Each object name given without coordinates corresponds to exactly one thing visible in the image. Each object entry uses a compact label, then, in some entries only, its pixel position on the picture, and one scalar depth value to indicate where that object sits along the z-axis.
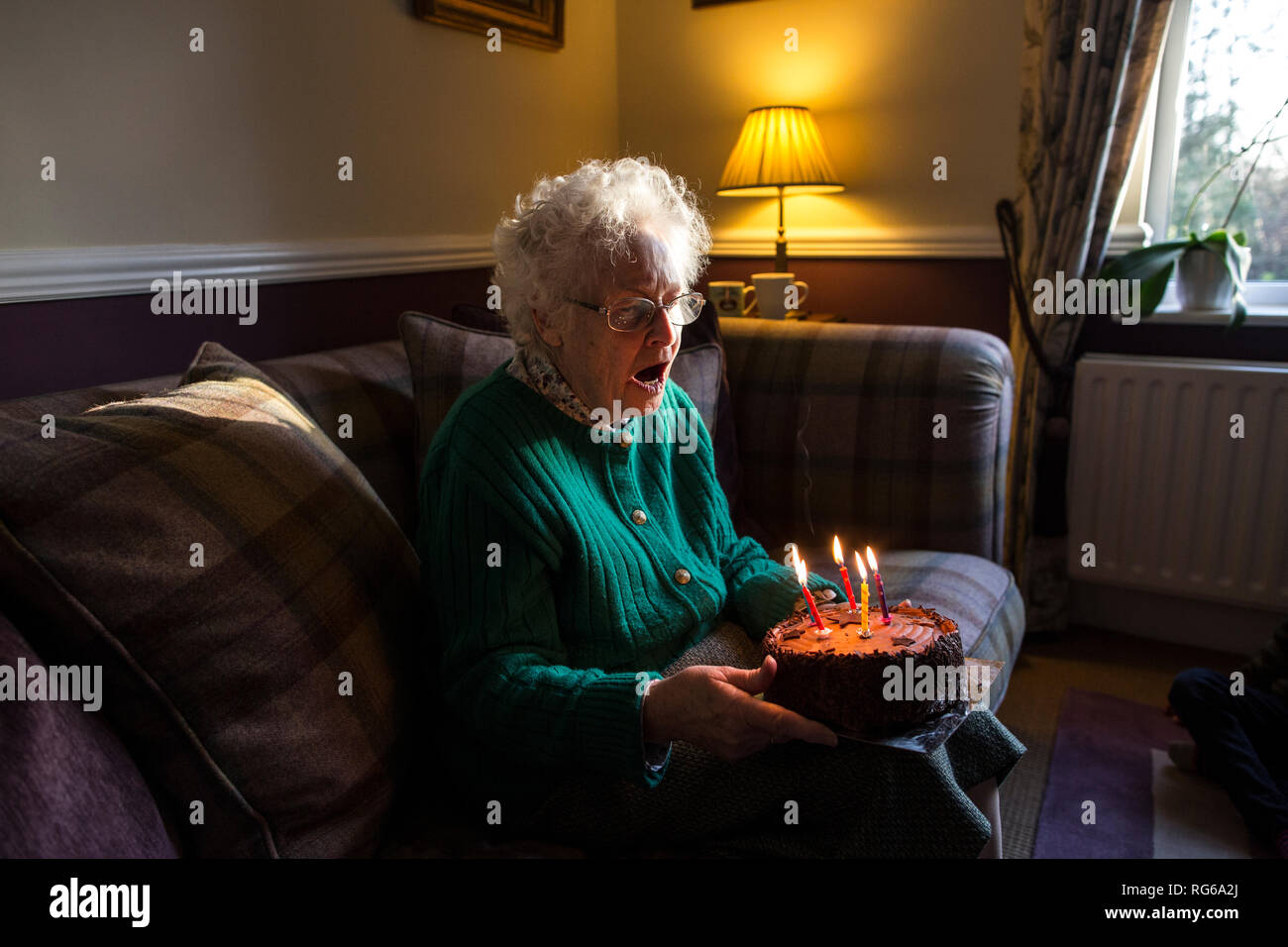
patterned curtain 2.27
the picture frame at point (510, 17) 2.27
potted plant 2.34
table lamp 2.66
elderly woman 1.01
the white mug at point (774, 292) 2.61
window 2.37
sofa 0.81
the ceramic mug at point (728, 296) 2.63
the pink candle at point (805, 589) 1.03
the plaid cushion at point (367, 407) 1.52
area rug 1.77
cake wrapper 0.96
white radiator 2.27
